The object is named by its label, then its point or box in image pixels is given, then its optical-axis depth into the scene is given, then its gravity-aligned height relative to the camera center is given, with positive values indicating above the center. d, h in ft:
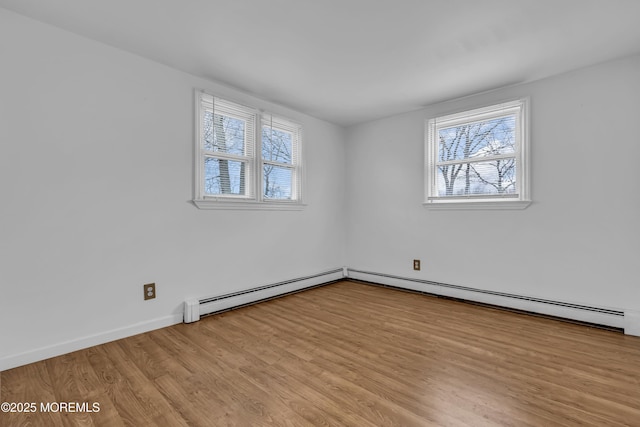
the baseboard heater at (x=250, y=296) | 8.64 -2.96
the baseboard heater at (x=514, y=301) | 8.21 -2.93
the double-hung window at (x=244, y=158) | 9.28 +1.90
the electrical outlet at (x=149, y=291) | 7.91 -2.14
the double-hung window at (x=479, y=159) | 9.66 +1.91
